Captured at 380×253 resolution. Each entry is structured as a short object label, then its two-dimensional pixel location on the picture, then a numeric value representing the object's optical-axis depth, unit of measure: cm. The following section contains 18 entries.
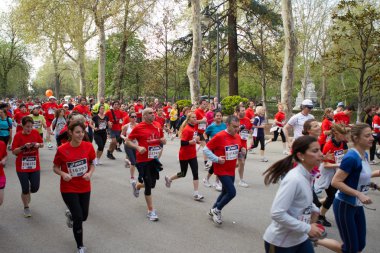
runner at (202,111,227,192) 774
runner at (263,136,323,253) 265
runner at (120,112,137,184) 809
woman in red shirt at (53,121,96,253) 433
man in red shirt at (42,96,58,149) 1402
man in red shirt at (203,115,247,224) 541
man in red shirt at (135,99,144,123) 1637
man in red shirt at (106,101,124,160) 1107
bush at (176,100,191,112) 2478
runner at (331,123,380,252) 342
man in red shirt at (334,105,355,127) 1081
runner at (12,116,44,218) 564
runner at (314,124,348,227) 532
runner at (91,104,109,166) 1042
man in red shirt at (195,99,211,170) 1063
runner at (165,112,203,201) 681
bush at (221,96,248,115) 2167
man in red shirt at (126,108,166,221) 576
